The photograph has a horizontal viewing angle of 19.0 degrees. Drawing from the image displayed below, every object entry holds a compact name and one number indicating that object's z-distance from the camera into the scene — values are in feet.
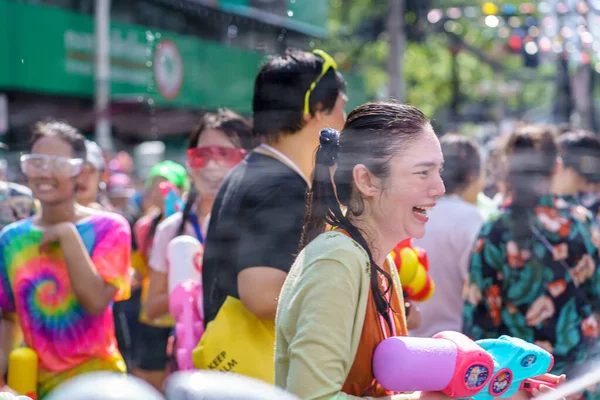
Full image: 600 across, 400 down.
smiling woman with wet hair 11.62
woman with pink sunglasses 25.36
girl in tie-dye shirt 21.87
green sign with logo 87.63
